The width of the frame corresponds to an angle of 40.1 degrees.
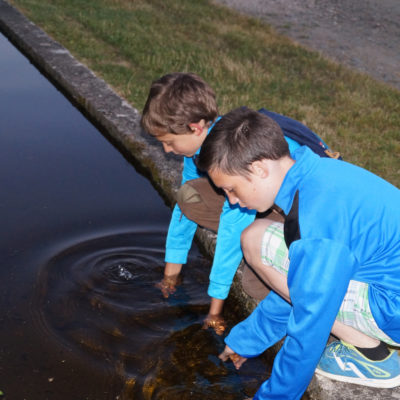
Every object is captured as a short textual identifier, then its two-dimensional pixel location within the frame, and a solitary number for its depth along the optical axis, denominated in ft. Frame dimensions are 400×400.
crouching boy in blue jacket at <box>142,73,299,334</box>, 9.02
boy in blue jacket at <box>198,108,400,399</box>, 6.17
